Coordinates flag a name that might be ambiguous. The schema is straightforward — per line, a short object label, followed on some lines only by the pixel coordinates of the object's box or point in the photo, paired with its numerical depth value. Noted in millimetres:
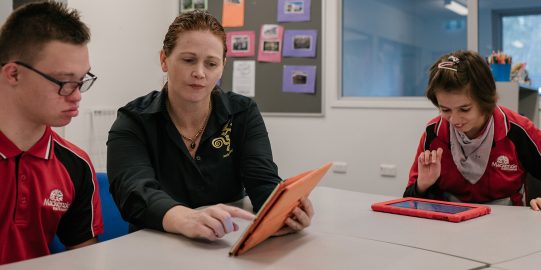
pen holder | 2682
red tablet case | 1356
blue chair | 1548
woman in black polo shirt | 1456
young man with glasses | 1204
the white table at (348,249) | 979
